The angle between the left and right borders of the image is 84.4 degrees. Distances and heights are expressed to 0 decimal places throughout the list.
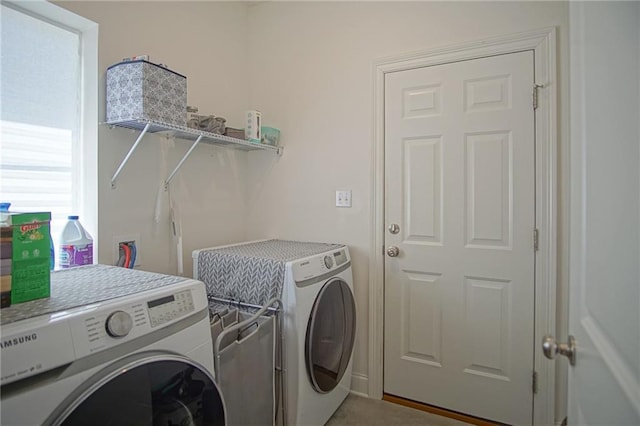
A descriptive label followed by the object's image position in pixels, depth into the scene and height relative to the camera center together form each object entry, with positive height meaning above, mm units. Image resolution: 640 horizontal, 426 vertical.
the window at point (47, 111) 1445 +443
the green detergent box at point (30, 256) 909 -120
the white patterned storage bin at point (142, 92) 1510 +527
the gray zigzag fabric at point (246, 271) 1633 -289
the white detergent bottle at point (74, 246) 1458 -145
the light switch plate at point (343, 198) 2230 +88
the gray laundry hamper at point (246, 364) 1340 -616
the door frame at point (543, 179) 1745 +173
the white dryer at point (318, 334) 1601 -611
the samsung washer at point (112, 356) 711 -346
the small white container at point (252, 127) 2154 +519
